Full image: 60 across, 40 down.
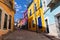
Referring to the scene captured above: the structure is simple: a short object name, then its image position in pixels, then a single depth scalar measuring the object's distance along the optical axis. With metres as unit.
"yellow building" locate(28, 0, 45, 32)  5.75
